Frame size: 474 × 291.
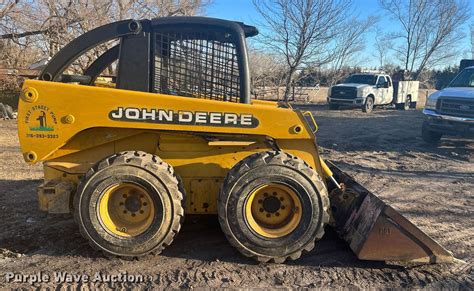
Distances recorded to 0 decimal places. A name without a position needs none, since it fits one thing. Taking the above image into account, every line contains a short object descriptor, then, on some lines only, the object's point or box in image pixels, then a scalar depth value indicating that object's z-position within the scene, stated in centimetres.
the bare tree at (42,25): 1694
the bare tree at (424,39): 3884
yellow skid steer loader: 376
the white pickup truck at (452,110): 995
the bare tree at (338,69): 3183
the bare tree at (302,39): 2522
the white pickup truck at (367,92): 2114
